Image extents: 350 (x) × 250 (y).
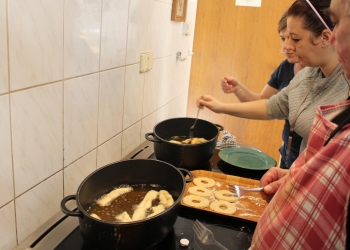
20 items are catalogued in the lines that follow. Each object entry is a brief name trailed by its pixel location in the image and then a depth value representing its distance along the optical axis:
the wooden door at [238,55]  2.51
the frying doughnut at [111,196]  1.00
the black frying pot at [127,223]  0.78
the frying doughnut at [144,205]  0.94
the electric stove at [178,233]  0.92
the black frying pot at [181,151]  1.26
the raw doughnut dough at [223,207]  1.06
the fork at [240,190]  1.08
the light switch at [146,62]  1.48
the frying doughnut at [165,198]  1.01
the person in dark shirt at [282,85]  1.51
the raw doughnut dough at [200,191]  1.16
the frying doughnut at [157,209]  0.95
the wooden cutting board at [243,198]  1.06
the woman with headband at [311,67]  1.20
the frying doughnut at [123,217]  0.92
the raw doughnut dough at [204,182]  1.23
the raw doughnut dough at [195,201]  1.08
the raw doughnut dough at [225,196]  1.14
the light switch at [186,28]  2.06
